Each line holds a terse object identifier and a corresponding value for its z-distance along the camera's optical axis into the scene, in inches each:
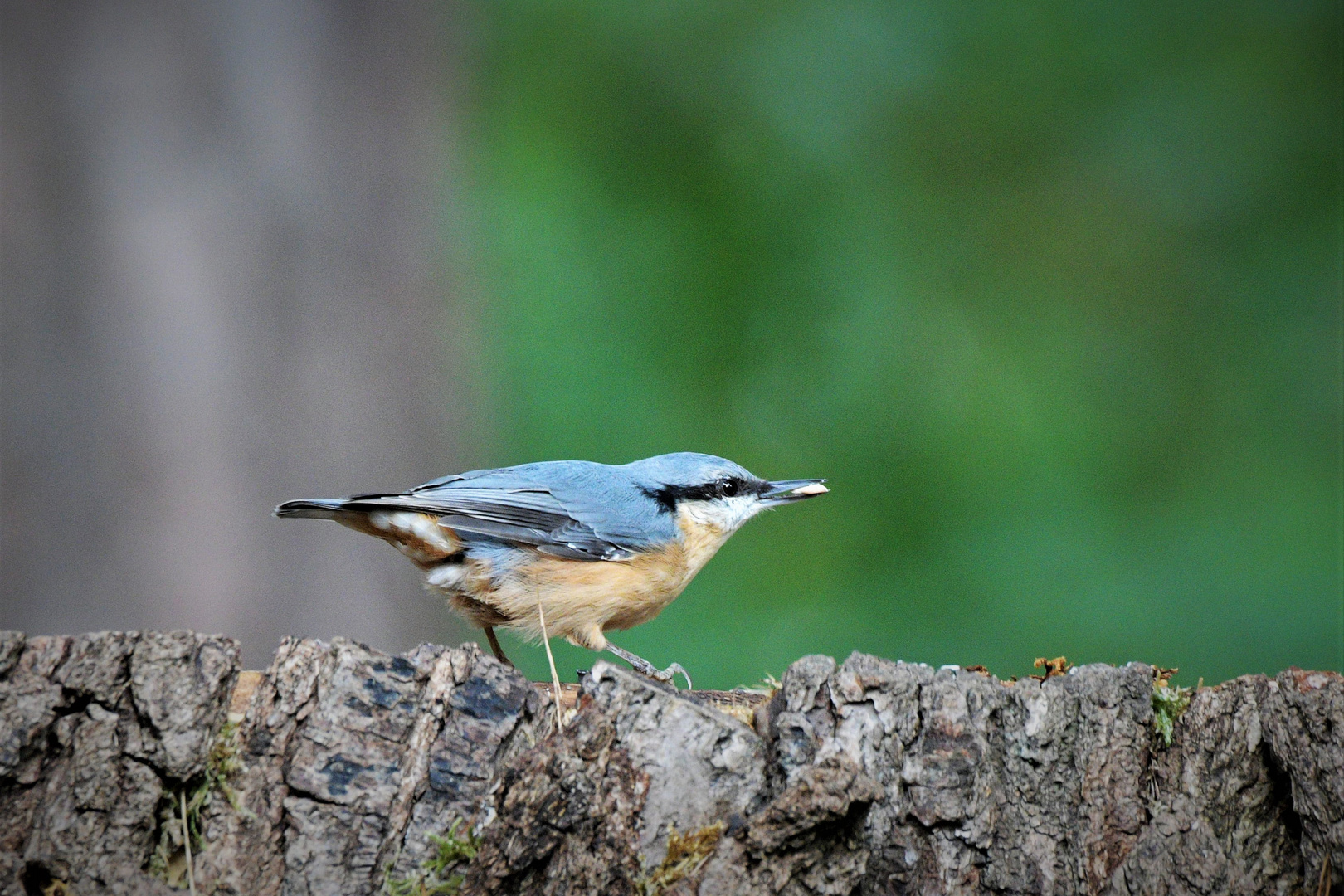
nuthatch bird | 232.5
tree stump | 206.8
